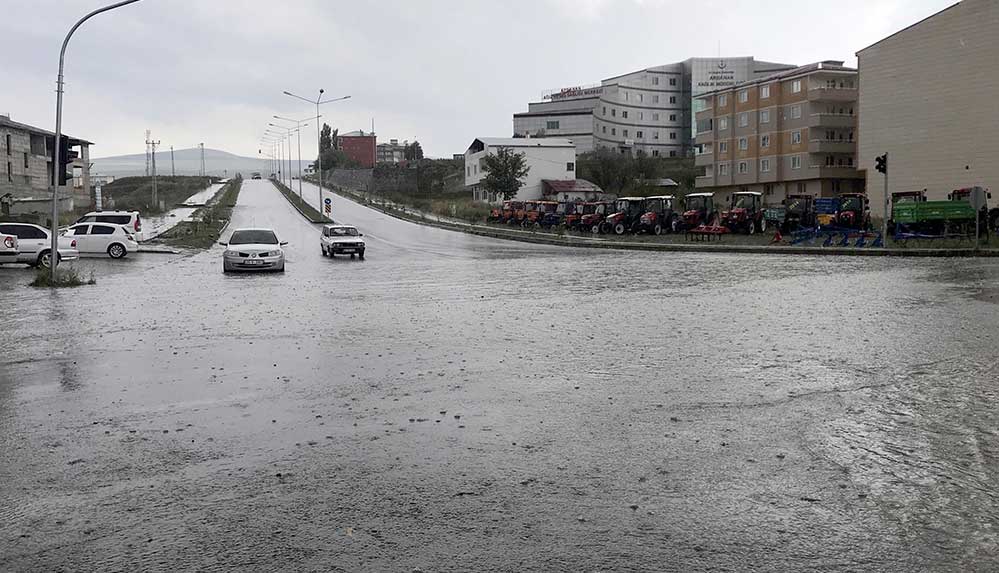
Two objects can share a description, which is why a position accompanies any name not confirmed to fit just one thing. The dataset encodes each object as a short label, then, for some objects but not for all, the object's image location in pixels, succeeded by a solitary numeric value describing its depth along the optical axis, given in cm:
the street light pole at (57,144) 2106
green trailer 3698
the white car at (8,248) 2738
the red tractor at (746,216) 4394
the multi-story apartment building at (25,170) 6488
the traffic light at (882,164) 3187
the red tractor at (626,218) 4794
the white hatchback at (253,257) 2709
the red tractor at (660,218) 4650
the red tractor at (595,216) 5041
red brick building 19438
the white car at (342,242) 3512
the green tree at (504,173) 8281
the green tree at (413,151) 17700
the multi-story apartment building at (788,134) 7556
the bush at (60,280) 2173
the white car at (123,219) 3834
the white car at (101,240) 3419
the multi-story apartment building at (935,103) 5378
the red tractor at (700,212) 4500
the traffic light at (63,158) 2169
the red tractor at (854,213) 4091
